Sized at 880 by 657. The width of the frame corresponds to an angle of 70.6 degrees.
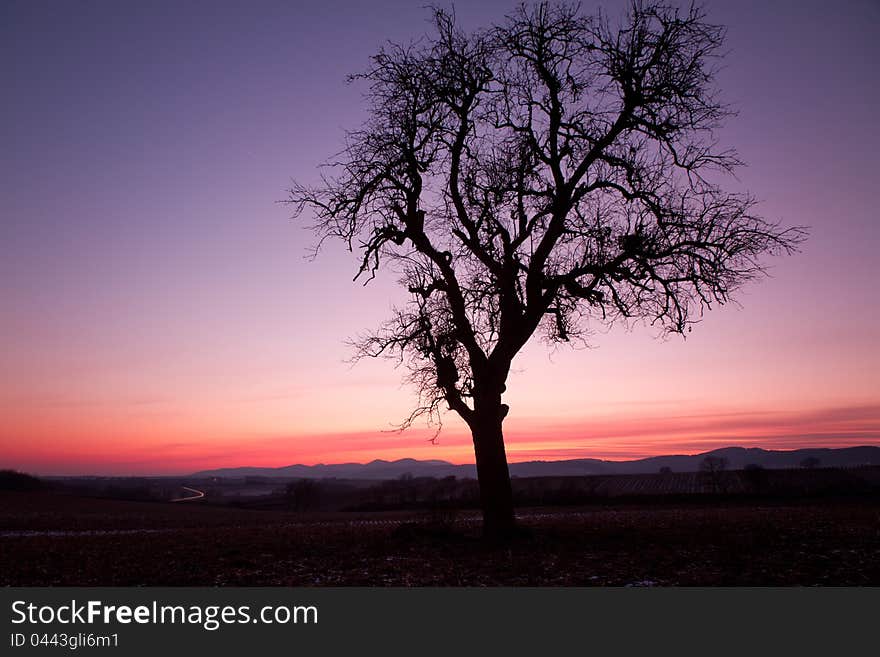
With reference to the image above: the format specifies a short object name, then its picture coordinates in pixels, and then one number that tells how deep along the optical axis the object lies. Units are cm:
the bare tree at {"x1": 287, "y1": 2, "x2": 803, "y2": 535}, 1571
